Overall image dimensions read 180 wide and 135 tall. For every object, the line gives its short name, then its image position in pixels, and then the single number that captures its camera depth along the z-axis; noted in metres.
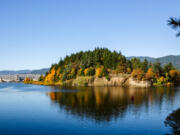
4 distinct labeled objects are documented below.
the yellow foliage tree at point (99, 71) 180.75
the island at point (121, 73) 168.01
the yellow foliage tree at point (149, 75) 166.00
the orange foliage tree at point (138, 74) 164.21
